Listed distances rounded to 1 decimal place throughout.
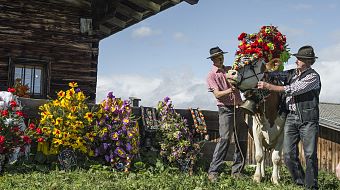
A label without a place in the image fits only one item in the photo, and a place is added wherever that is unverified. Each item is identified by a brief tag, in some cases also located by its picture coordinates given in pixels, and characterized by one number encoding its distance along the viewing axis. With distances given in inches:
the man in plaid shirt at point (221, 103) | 321.1
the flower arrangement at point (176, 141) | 366.0
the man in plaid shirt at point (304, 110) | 277.7
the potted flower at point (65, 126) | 343.3
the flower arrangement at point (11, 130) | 322.7
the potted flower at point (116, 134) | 353.4
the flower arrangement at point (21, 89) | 458.6
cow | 289.7
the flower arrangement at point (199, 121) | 404.2
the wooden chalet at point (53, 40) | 491.8
